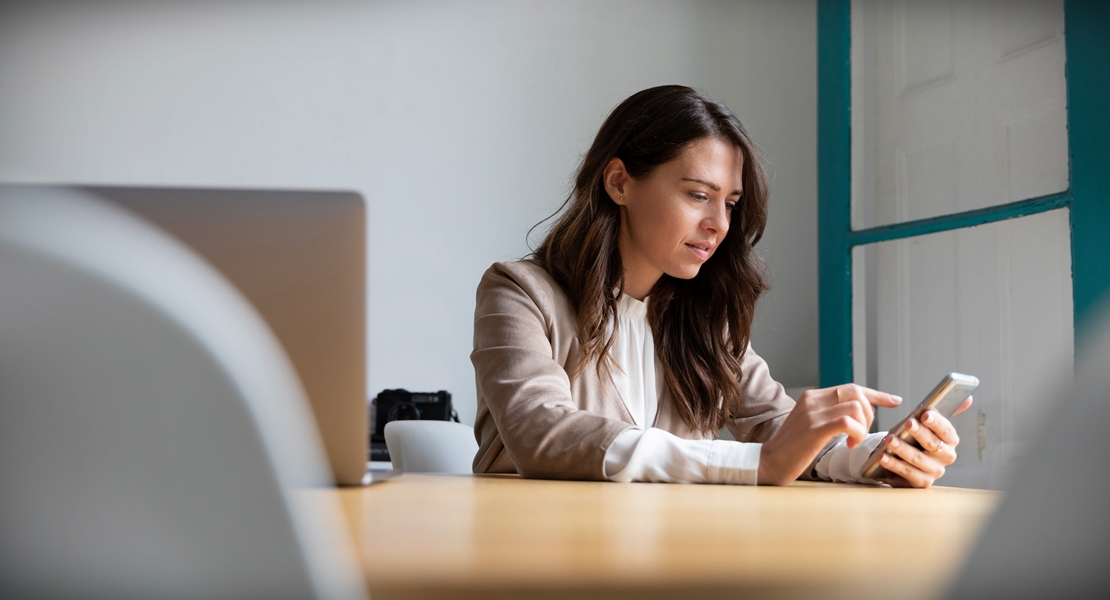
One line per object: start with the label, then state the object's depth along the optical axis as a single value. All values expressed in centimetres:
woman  153
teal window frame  195
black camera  280
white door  215
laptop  75
